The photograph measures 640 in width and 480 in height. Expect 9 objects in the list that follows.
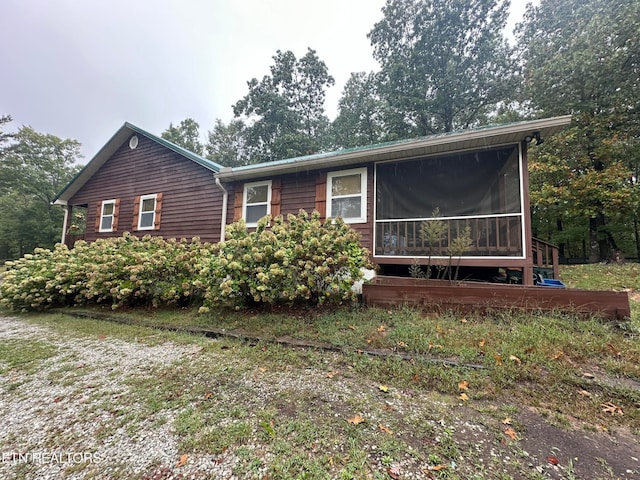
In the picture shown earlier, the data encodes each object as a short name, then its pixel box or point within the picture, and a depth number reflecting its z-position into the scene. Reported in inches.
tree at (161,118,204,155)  966.4
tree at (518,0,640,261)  378.9
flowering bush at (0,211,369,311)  170.9
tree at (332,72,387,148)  702.5
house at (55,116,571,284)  200.1
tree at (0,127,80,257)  764.0
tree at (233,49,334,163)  760.3
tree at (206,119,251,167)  855.1
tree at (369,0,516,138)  559.8
